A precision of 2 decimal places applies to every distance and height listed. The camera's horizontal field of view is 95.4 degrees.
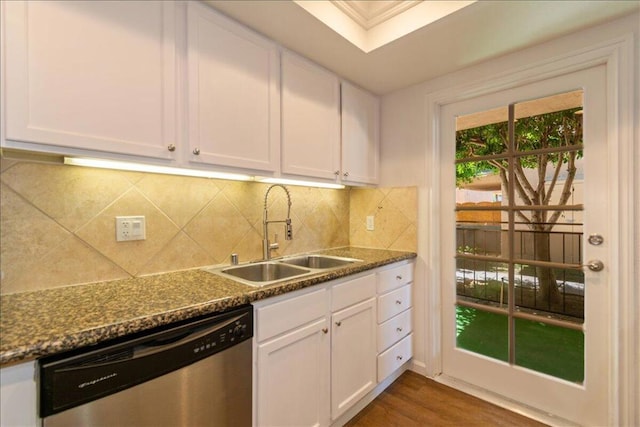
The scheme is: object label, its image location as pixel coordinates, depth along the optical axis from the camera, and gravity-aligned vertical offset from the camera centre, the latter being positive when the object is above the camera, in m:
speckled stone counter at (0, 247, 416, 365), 0.75 -0.31
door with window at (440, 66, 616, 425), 1.62 -0.21
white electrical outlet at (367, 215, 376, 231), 2.45 -0.10
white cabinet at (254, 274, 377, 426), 1.23 -0.70
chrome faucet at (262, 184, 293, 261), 1.82 -0.12
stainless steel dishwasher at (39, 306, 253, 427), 0.77 -0.51
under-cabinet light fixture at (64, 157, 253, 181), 1.18 +0.21
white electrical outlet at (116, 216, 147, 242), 1.34 -0.07
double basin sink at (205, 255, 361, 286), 1.64 -0.34
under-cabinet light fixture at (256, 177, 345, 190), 1.79 +0.20
